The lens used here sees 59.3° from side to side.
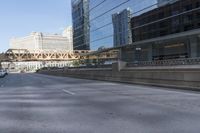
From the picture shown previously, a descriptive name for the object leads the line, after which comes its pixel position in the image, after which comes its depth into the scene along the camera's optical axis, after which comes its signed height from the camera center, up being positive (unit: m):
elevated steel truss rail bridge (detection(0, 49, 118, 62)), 56.74 +3.58
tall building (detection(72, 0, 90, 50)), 38.91 +9.88
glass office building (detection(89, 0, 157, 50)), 23.23 +7.75
